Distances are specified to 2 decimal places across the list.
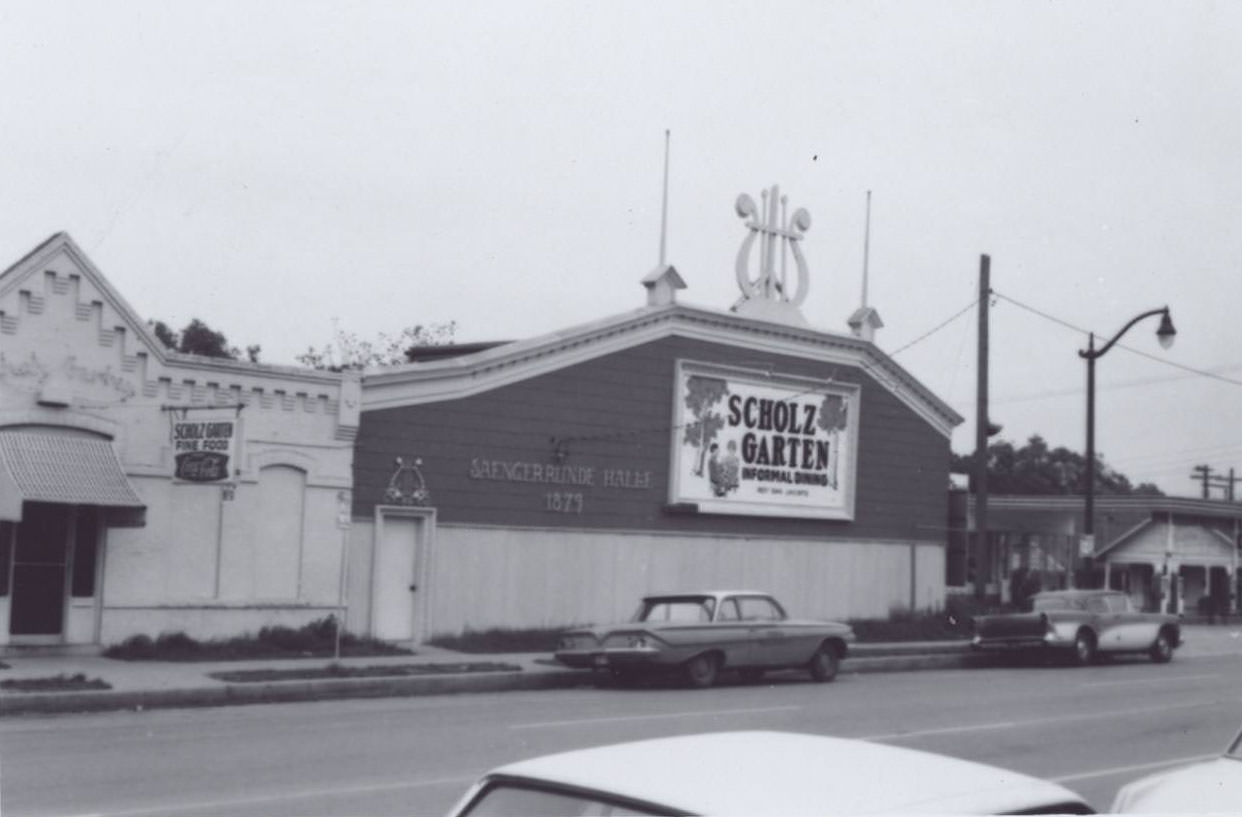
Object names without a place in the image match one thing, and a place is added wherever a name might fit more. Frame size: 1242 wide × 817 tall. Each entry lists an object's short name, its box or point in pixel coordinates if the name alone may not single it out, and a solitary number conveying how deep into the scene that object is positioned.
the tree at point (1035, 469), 92.75
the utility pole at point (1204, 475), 76.44
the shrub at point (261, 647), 21.38
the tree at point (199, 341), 50.50
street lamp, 30.69
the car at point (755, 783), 3.83
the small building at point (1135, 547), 52.53
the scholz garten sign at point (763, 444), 30.27
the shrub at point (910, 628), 32.25
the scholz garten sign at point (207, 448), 20.45
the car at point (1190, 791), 6.83
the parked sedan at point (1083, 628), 28.66
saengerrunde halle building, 25.47
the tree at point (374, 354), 52.91
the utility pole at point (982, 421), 32.03
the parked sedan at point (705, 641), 21.39
